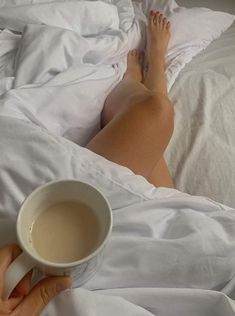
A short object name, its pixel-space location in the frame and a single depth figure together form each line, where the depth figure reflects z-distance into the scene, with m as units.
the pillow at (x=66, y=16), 1.04
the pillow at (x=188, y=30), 1.18
